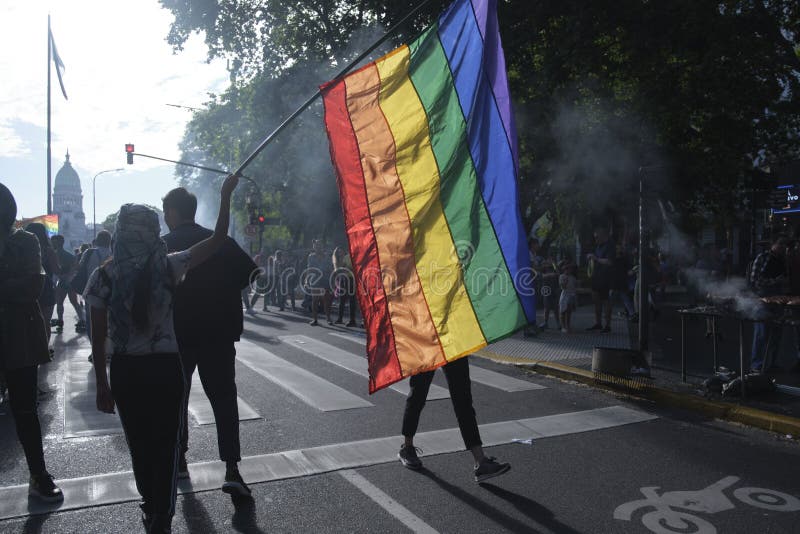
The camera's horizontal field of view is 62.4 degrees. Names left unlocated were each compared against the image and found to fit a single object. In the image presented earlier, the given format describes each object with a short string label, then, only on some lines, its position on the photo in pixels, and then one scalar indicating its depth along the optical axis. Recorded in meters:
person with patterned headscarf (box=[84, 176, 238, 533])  2.98
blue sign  20.44
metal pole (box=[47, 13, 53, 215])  28.39
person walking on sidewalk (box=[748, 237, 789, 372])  8.20
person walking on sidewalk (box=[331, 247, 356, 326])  13.99
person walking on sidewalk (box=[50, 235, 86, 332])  11.88
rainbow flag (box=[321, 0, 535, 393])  3.95
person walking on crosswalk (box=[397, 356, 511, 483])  4.20
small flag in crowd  19.59
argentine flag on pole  29.55
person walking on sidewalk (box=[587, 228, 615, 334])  11.94
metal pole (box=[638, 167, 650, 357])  8.03
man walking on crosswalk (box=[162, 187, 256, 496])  3.89
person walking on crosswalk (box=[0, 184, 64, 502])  3.88
